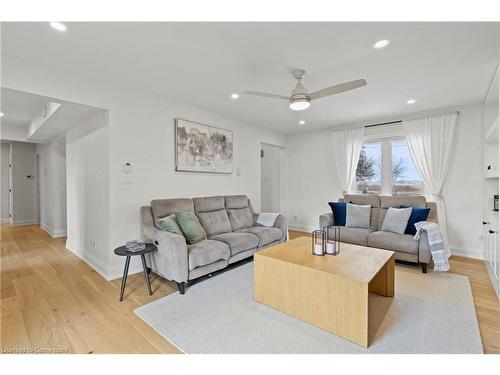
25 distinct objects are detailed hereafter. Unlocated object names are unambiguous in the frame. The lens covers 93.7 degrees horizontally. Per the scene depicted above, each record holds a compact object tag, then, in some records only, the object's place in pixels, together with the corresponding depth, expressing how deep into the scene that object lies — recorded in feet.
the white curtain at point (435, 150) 12.25
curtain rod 13.85
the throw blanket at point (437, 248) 9.14
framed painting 11.50
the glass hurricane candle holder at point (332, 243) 7.44
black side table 7.61
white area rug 5.33
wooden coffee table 5.48
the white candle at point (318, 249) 7.34
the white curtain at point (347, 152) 15.28
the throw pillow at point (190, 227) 9.29
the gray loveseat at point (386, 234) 9.68
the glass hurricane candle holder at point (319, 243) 7.35
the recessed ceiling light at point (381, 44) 6.47
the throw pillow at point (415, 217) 10.57
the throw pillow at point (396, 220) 10.69
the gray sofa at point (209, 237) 7.91
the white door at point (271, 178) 19.77
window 13.76
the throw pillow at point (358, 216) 12.05
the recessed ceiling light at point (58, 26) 5.78
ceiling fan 7.18
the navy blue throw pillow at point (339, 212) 12.88
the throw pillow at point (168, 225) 8.79
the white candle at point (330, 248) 7.45
